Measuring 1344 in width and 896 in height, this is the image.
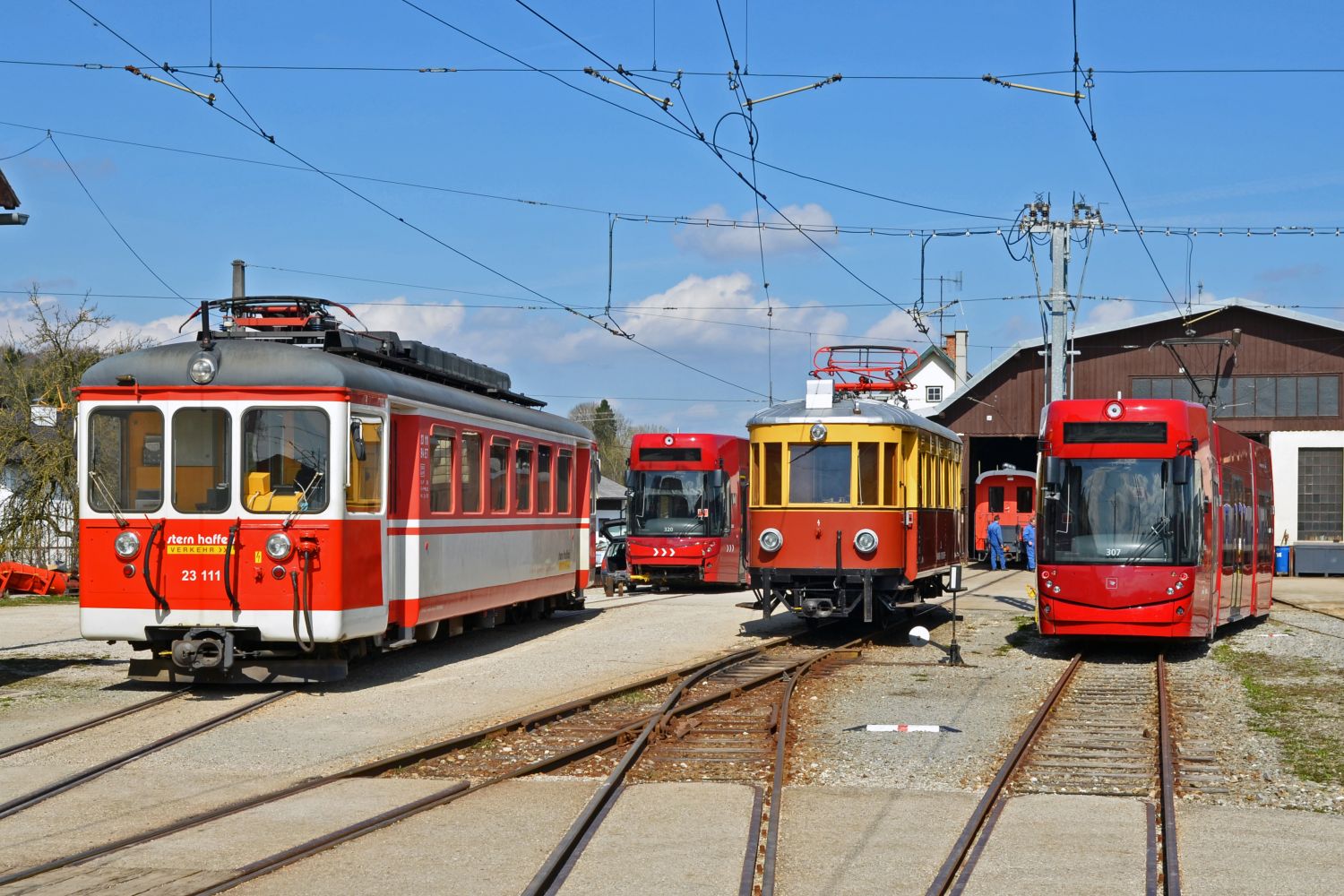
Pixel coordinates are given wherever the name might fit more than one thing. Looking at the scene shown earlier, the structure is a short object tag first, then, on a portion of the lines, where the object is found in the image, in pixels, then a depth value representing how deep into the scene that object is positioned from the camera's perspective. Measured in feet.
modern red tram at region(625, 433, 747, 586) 102.27
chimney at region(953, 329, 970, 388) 251.80
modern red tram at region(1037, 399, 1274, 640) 55.01
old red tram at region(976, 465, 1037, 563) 158.51
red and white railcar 44.24
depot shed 147.02
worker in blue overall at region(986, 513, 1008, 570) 147.84
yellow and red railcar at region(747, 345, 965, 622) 60.49
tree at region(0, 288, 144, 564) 105.19
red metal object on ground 95.48
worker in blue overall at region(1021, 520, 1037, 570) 128.98
